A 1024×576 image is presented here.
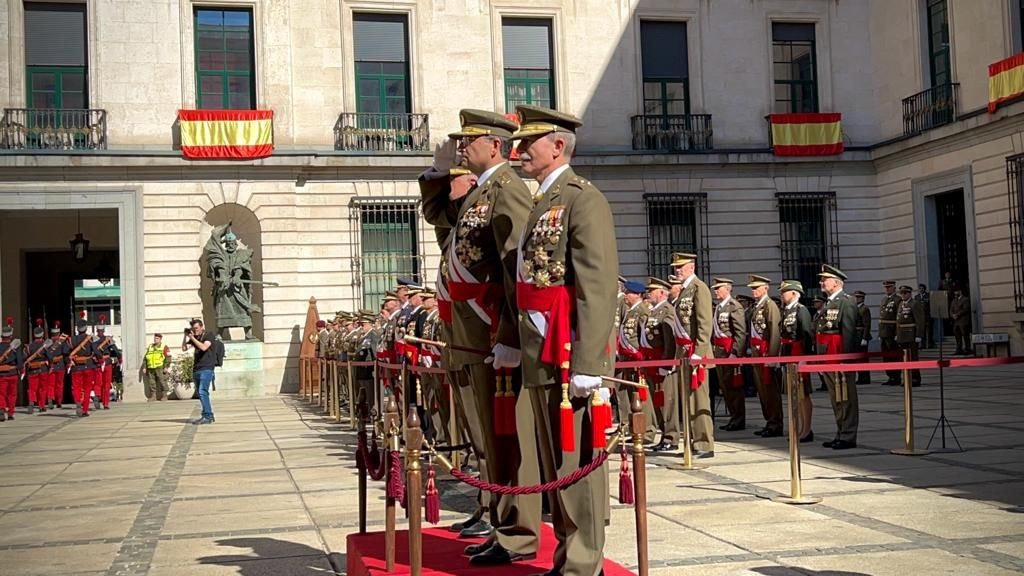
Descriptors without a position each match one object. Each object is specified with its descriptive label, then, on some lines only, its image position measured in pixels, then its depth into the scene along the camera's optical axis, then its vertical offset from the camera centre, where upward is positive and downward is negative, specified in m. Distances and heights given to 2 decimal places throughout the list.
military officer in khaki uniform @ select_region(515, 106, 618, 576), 4.82 -0.03
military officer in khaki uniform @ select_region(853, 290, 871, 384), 20.03 -0.35
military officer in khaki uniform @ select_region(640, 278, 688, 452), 12.39 -0.46
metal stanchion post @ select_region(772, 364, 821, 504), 8.28 -1.10
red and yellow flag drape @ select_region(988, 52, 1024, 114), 23.34 +4.81
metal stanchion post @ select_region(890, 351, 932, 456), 10.46 -1.16
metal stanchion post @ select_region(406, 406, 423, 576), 4.80 -0.76
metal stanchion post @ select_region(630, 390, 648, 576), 4.89 -0.74
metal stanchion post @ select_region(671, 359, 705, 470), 10.51 -1.02
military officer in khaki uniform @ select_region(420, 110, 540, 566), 5.43 +0.12
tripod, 10.86 -1.39
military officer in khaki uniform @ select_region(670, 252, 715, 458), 11.30 -0.27
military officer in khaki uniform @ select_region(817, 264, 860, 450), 11.44 -0.29
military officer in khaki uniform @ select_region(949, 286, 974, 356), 24.75 -0.40
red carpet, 5.23 -1.21
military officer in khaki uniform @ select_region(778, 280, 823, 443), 12.92 -0.22
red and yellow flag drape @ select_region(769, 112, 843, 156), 29.11 +4.66
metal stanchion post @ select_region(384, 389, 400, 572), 5.29 -0.90
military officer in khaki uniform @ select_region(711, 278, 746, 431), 13.97 -0.41
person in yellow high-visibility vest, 24.73 -0.85
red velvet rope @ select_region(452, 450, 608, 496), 4.73 -0.73
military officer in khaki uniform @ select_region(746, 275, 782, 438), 13.20 -0.54
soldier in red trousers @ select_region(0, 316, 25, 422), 21.81 -0.81
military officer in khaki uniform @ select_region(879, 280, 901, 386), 22.16 -0.27
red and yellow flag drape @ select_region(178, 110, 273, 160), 25.62 +4.53
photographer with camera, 17.95 -0.55
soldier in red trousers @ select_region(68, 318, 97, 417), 22.34 -0.71
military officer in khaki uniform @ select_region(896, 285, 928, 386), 21.07 -0.33
